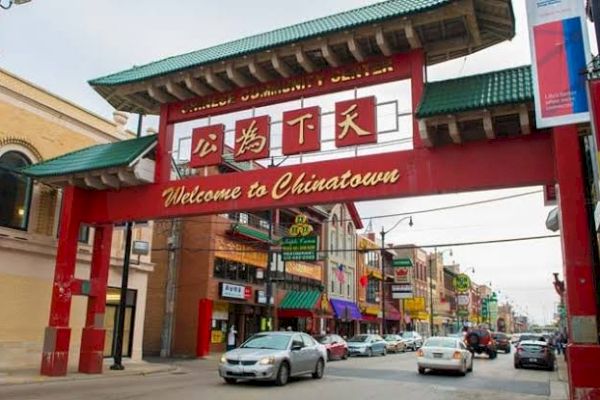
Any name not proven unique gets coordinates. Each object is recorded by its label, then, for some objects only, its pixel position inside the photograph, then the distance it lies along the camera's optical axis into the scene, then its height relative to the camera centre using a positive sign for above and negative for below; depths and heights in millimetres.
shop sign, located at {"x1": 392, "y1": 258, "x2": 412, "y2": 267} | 49312 +5594
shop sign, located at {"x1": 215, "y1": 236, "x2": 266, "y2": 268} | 33625 +4385
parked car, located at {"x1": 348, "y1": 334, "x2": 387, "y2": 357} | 36875 -903
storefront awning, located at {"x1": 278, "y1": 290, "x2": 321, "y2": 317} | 39188 +1602
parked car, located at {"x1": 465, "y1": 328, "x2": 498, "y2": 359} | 35469 -543
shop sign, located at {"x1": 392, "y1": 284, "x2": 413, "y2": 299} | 54381 +3570
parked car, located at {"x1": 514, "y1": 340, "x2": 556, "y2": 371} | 26906 -929
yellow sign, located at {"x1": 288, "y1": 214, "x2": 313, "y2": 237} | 32219 +5298
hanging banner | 9555 +4484
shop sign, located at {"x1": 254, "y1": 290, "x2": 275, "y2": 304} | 37125 +1945
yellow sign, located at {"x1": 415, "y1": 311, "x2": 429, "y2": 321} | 72869 +2004
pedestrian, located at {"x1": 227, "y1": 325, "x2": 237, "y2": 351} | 34531 -614
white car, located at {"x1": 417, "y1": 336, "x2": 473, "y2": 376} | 21359 -825
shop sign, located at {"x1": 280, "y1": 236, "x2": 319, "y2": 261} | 29344 +3934
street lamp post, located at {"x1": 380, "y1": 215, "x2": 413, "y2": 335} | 46650 +2043
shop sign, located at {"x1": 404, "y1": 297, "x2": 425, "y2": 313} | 68750 +3122
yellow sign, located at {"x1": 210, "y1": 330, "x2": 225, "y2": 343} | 33497 -536
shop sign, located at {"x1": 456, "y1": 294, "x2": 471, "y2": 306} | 87438 +4785
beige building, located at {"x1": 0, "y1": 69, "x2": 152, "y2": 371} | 19688 +3581
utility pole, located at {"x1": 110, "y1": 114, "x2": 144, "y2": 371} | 21141 +874
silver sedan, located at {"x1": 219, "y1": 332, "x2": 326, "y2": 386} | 15625 -827
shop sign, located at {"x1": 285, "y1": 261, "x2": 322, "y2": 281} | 41016 +4221
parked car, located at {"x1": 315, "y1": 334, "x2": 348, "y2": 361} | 31470 -865
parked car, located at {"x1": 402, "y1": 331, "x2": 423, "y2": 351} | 47950 -669
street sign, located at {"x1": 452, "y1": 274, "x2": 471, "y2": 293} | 74875 +6255
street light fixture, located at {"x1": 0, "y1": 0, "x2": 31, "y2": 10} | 11821 +6253
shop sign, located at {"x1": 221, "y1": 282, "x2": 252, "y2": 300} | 33469 +2047
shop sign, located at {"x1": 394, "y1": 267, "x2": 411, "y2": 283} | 61594 +5826
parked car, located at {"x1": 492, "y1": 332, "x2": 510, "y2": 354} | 46406 -685
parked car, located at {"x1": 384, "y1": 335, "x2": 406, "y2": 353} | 43106 -909
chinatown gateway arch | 12430 +4595
